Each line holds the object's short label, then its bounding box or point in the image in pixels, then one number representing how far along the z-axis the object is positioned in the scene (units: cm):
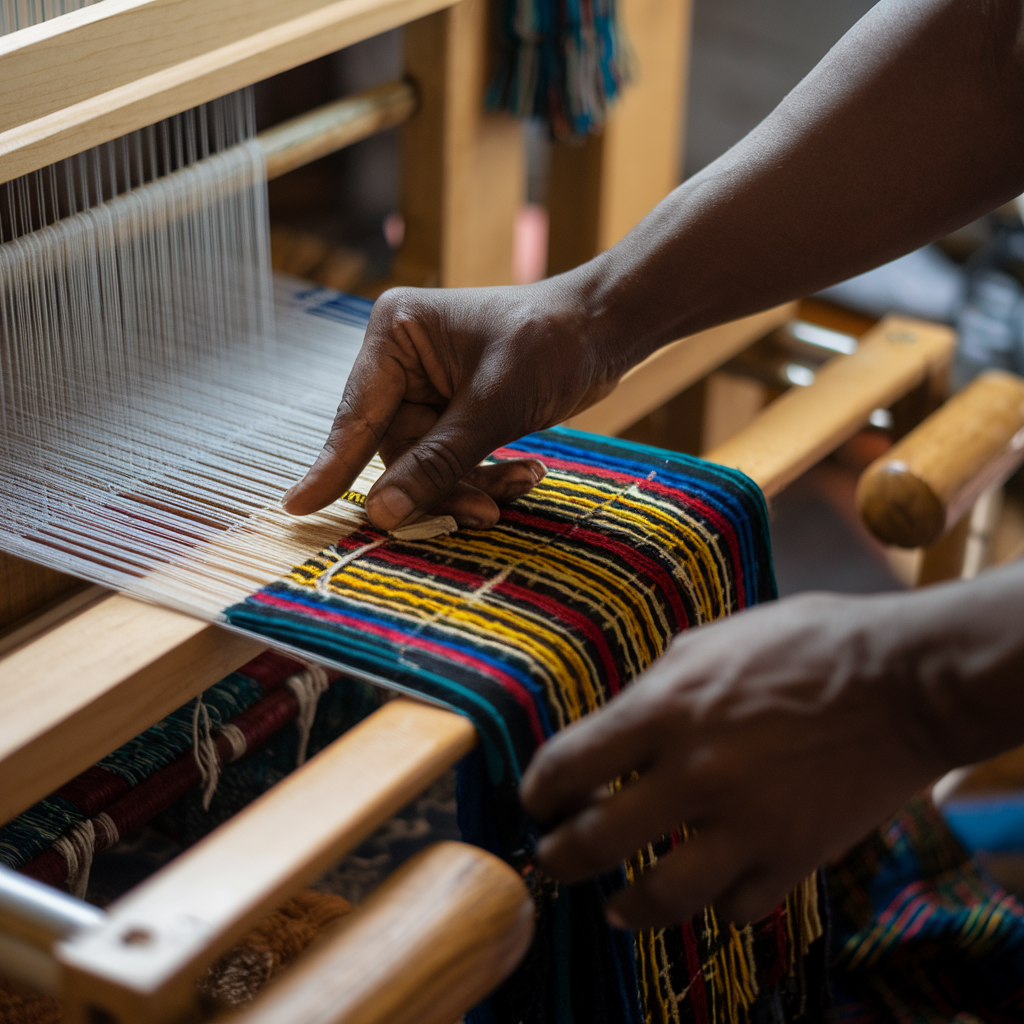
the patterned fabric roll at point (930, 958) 137
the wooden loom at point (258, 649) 57
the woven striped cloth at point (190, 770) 91
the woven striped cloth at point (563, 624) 76
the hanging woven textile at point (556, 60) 142
